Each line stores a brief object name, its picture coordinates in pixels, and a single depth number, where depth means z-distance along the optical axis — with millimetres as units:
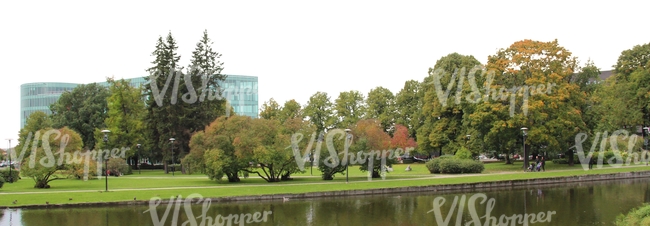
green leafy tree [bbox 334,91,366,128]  80000
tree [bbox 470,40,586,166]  49219
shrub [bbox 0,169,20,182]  47312
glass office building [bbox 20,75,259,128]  149500
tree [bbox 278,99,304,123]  80562
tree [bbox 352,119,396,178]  43156
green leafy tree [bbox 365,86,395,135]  78000
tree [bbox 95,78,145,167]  66812
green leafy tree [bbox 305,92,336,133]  80375
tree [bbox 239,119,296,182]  41031
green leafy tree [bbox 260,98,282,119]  82394
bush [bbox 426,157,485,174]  47594
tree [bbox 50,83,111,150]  69812
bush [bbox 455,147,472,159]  52094
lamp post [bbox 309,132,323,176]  43075
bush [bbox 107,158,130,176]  56219
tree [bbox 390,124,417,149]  47581
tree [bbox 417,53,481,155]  61875
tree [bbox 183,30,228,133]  61906
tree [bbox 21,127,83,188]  38781
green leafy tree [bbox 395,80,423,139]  76250
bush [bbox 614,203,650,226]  17659
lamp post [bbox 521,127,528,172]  50312
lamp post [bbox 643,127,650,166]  54388
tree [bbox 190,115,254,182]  41406
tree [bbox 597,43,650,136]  57562
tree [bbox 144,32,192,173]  60553
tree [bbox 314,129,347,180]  42000
